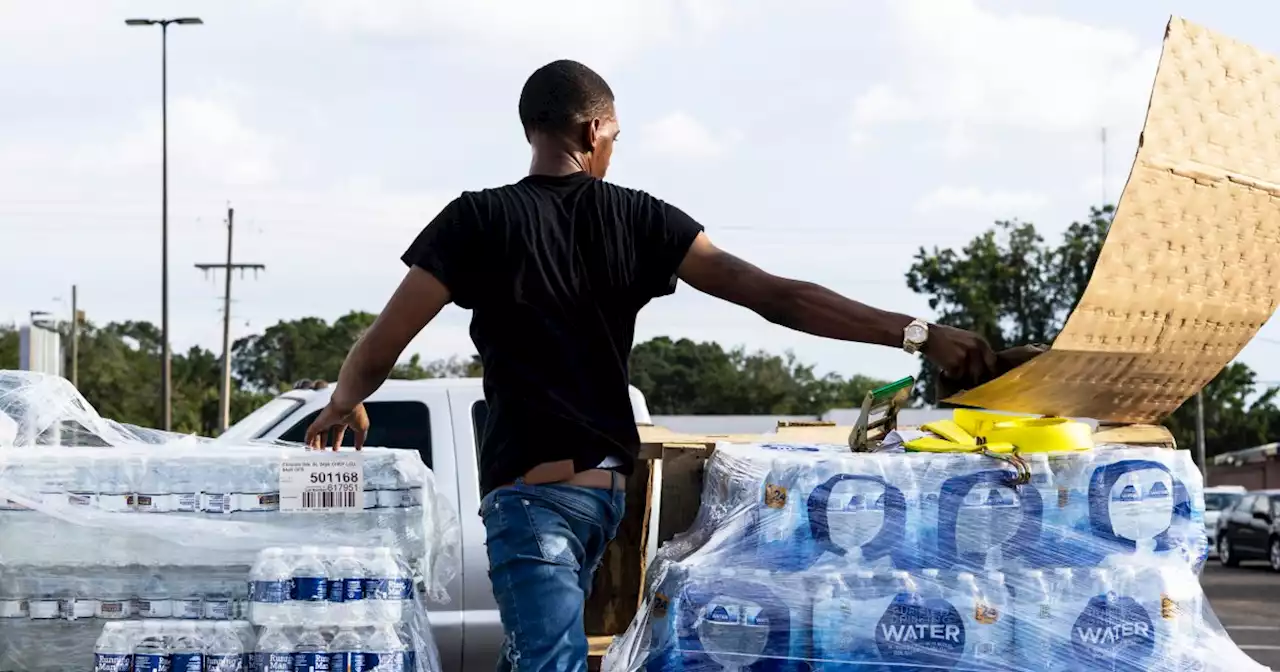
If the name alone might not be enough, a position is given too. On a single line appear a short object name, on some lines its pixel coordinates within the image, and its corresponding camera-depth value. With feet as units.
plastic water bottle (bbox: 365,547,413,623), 14.67
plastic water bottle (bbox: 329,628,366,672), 14.01
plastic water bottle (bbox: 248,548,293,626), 14.30
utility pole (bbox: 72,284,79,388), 206.33
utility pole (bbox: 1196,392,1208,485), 165.99
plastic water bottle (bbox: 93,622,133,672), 14.25
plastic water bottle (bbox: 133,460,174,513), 16.19
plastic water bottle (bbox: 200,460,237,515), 16.29
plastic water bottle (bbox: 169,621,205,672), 14.17
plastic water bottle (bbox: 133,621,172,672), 14.23
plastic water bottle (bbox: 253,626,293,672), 14.02
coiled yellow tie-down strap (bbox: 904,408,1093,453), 13.32
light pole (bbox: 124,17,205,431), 108.06
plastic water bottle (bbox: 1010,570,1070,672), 12.96
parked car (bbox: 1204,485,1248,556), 96.86
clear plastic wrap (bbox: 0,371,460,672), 15.83
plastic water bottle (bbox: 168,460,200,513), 16.29
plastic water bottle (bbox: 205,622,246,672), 14.34
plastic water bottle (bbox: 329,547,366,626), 14.42
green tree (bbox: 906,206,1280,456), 155.84
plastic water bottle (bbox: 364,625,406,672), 14.23
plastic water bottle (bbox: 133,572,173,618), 15.74
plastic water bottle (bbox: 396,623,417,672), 14.75
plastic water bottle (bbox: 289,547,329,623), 14.32
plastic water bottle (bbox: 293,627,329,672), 13.93
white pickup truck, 23.11
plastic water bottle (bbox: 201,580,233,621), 15.65
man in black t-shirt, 11.03
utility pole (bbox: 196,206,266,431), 140.36
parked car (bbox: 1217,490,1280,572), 85.97
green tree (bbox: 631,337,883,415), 278.05
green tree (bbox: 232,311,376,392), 274.57
